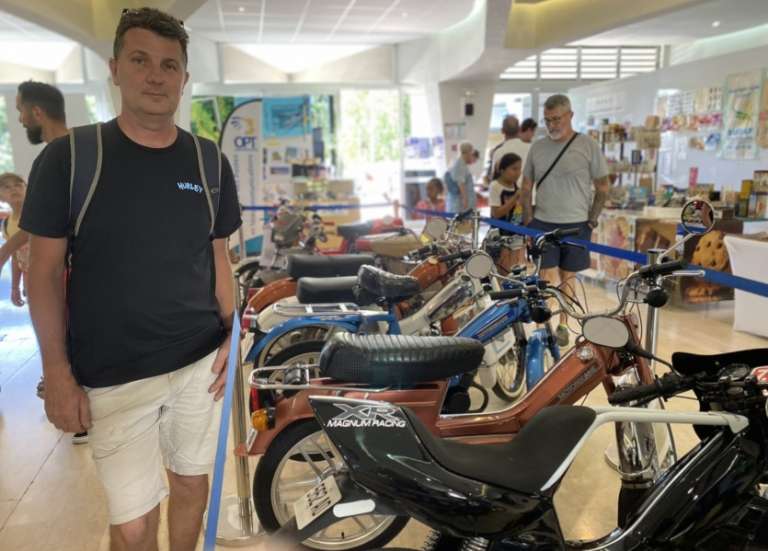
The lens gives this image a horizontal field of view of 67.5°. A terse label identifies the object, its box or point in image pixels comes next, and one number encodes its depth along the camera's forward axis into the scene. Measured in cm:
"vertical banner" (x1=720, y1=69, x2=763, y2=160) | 638
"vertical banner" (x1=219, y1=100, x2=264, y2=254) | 639
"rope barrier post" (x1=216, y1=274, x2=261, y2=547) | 201
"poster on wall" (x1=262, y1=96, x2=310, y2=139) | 893
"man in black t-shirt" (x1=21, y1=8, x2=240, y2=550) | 123
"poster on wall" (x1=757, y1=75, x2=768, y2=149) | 629
